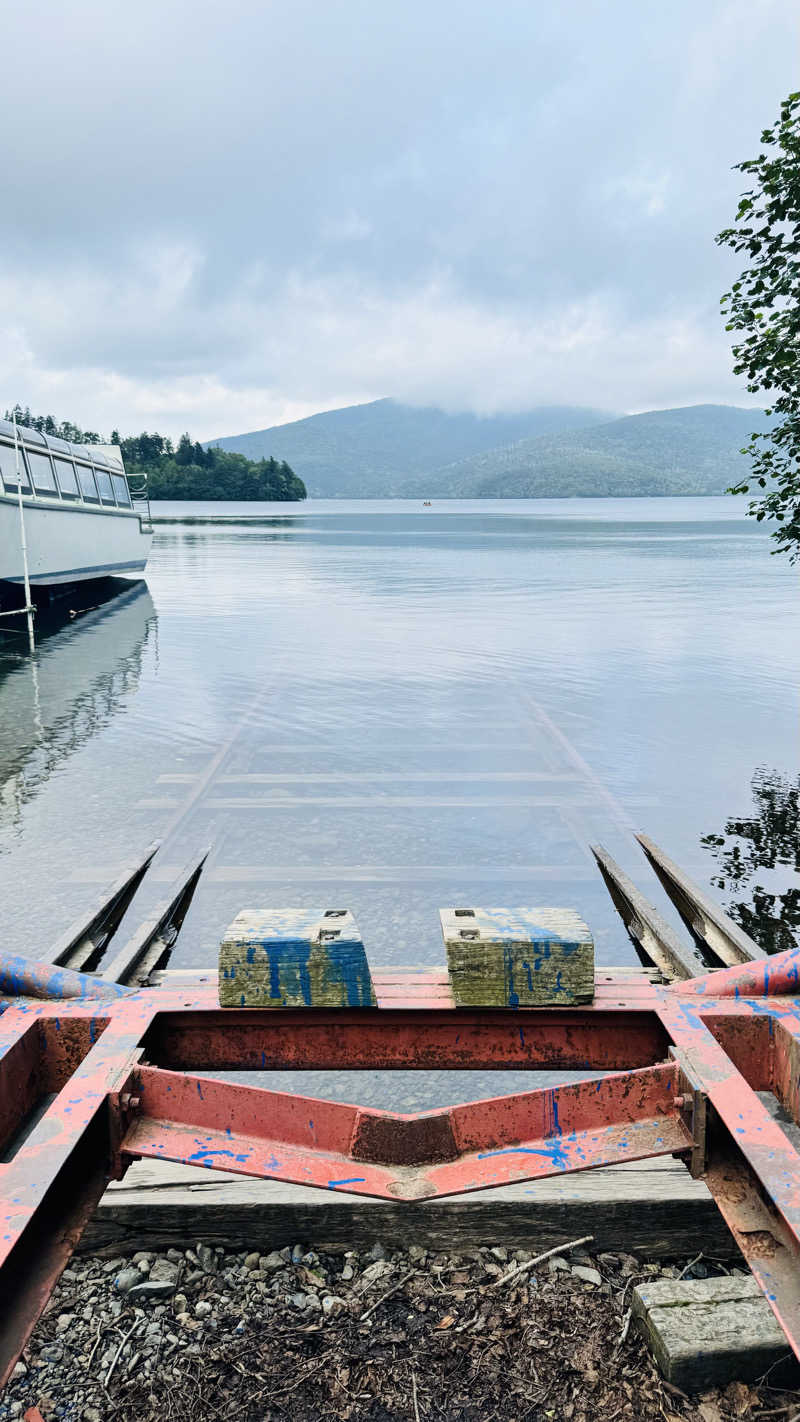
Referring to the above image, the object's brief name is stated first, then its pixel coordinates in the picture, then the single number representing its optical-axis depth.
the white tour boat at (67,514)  23.64
